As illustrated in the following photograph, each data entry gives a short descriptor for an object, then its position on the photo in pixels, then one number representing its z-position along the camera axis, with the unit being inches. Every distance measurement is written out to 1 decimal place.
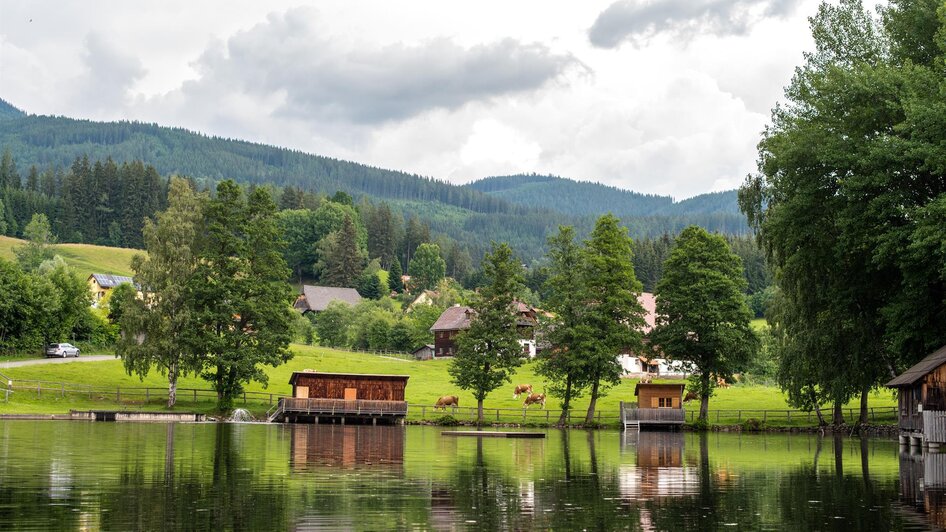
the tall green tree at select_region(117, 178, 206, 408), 3065.9
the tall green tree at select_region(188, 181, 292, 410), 3058.6
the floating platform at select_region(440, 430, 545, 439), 2506.3
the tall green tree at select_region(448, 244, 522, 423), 3021.7
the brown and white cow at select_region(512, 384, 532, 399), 3563.0
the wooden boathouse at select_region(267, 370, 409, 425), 3073.3
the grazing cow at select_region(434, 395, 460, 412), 3203.7
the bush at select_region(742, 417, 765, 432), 2876.5
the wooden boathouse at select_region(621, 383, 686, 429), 2970.0
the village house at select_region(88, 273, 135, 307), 6348.4
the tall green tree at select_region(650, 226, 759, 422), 2920.8
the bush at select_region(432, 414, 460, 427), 3014.3
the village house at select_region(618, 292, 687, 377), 4456.7
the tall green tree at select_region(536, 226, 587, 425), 2950.3
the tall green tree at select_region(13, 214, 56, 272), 6171.3
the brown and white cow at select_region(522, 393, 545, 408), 3326.8
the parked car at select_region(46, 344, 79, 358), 3858.3
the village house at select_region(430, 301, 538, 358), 5216.5
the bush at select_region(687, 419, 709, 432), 2925.7
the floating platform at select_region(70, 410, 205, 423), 2773.1
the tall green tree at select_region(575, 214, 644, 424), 2930.6
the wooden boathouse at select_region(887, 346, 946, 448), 1883.6
